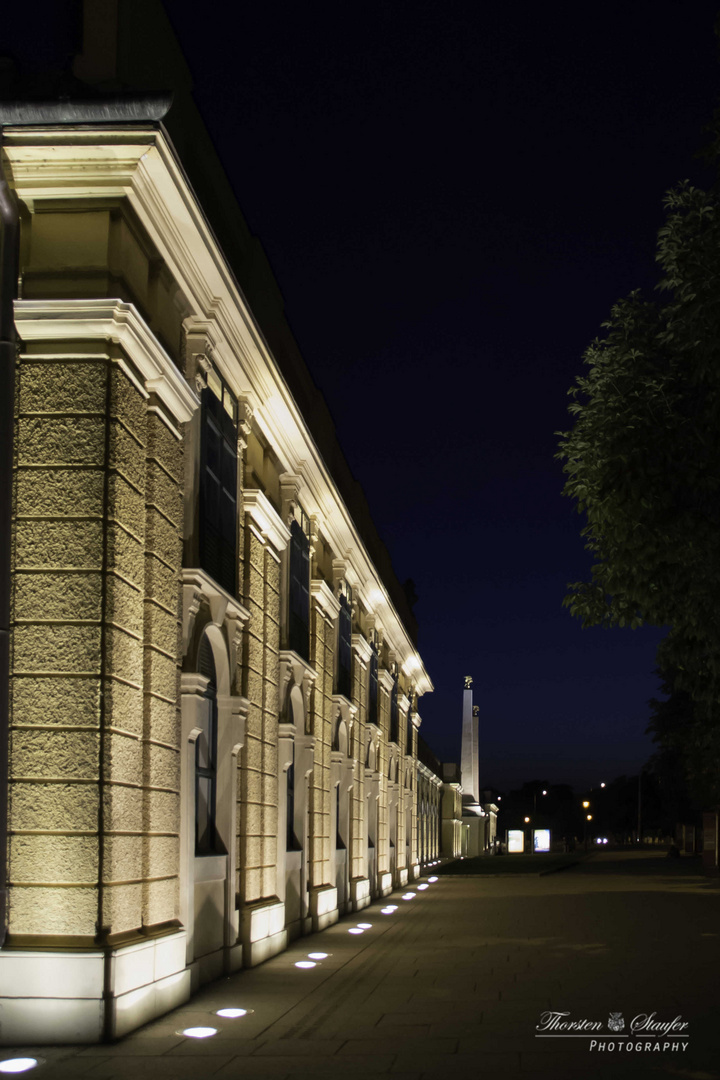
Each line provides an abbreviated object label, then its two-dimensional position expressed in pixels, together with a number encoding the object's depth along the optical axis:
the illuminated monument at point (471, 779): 69.19
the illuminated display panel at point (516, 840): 81.62
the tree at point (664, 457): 12.33
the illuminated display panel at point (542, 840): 83.31
